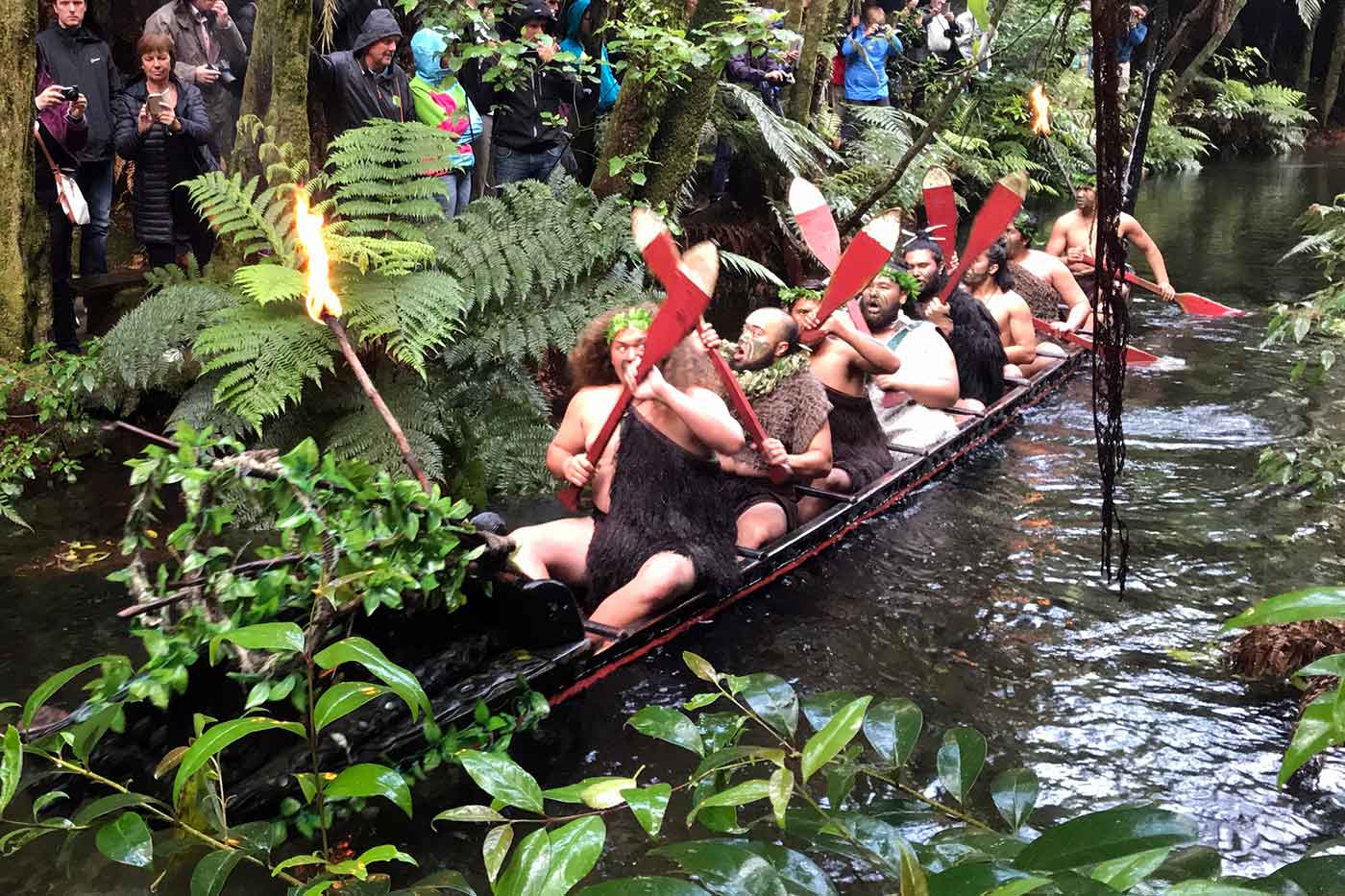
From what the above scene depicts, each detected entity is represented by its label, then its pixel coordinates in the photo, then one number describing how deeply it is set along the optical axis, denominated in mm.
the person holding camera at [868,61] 12109
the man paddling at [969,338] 7855
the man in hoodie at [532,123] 7766
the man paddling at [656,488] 4523
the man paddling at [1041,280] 9773
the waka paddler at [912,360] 6965
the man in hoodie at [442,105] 7180
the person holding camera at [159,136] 6828
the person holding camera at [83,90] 6629
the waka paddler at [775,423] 5629
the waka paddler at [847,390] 6062
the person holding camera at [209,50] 7258
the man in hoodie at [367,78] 6980
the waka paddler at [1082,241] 10258
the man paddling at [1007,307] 8570
